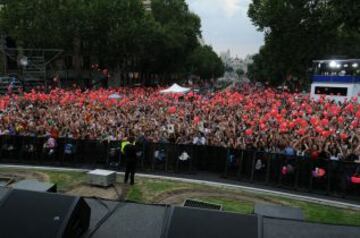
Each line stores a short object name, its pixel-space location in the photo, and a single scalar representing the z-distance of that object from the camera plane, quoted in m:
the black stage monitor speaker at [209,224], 3.95
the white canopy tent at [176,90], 36.13
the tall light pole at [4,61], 45.95
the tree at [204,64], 96.24
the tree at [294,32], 53.66
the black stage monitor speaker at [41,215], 3.98
